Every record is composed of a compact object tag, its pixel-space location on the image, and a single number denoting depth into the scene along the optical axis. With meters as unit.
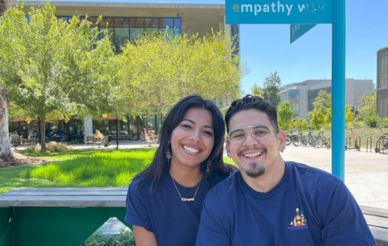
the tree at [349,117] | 33.29
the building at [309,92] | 115.12
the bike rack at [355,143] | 20.64
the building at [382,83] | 40.94
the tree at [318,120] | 34.16
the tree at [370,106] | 30.64
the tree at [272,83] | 44.94
